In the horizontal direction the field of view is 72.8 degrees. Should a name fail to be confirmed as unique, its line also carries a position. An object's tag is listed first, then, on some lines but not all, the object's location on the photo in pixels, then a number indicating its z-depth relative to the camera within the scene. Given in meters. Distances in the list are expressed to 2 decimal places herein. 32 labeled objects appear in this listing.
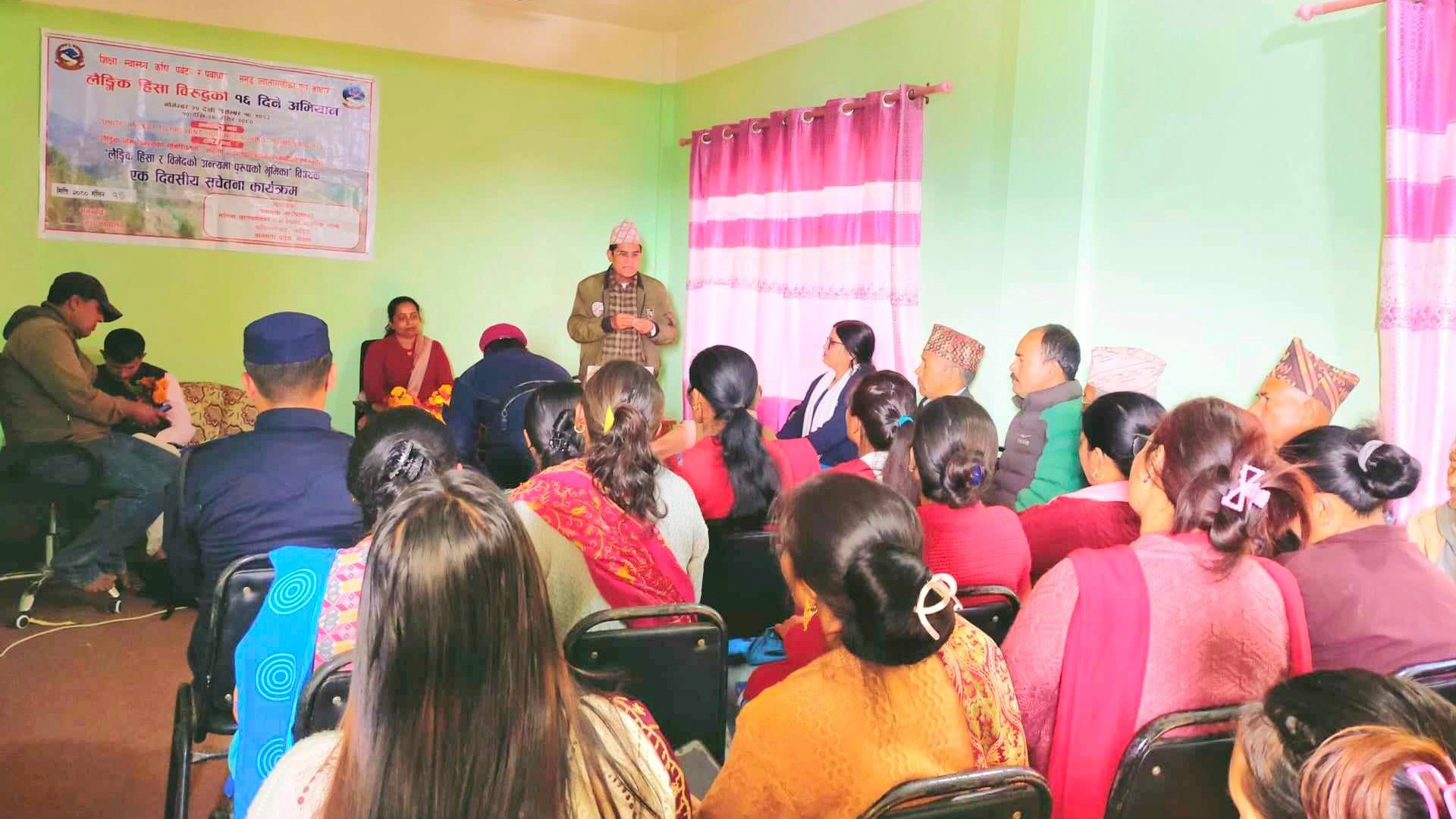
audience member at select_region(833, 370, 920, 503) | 2.88
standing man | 5.55
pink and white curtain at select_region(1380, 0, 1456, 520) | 2.50
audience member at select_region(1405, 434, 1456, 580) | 2.39
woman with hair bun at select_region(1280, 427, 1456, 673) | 1.73
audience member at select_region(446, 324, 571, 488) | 3.84
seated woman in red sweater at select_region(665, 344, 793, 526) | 2.78
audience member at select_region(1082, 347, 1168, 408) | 3.28
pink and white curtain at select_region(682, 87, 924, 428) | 4.24
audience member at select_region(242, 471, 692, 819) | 0.85
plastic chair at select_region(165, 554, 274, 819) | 1.84
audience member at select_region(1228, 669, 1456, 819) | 0.82
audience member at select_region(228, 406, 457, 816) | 1.56
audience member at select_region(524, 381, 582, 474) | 2.32
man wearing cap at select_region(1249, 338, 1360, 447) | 2.76
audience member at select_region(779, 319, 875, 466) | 3.97
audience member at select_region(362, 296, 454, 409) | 5.42
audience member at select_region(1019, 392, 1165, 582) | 2.26
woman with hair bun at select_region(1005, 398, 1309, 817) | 1.50
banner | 4.90
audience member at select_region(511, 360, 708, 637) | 1.93
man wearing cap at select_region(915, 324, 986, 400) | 3.93
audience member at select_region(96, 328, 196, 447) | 4.34
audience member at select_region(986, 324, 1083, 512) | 3.18
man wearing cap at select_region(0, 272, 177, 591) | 3.84
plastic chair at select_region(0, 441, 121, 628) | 3.70
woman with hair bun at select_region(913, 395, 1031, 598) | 2.11
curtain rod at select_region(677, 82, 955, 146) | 4.00
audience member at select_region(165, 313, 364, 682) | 2.11
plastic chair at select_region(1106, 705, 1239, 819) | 1.32
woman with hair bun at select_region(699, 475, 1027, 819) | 1.19
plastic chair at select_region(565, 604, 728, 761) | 1.68
